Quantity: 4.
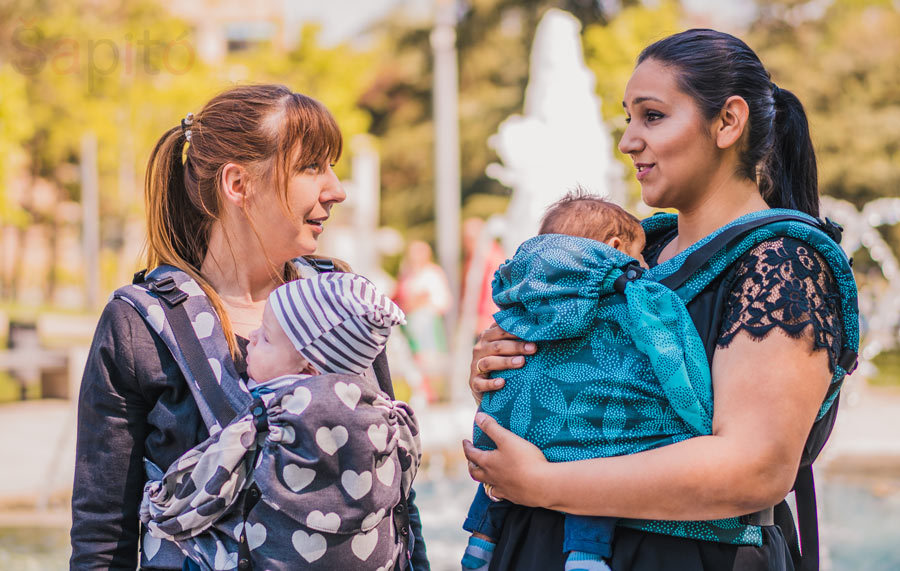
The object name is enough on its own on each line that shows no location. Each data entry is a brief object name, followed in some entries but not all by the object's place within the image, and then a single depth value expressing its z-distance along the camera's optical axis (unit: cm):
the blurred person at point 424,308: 1091
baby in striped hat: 178
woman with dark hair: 160
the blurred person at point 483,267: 820
